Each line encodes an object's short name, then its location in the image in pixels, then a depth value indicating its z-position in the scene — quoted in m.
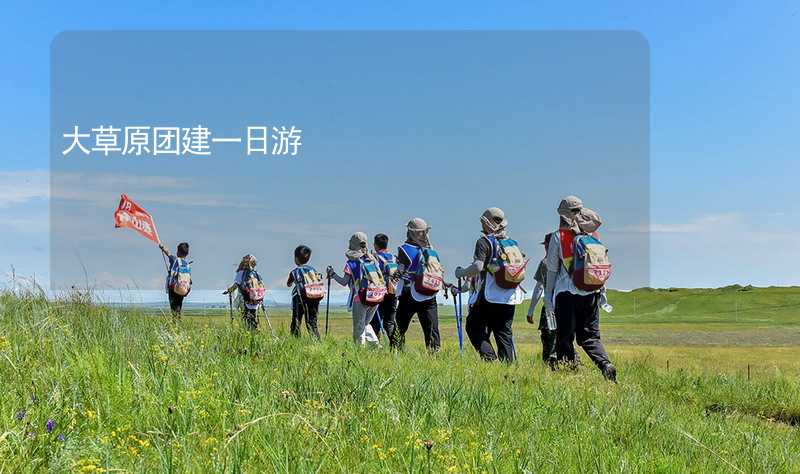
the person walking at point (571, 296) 9.30
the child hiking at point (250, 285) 16.53
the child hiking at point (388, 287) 13.34
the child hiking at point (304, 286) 14.76
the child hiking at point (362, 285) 12.53
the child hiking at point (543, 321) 11.17
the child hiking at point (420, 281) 12.12
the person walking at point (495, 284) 10.52
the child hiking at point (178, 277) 17.28
